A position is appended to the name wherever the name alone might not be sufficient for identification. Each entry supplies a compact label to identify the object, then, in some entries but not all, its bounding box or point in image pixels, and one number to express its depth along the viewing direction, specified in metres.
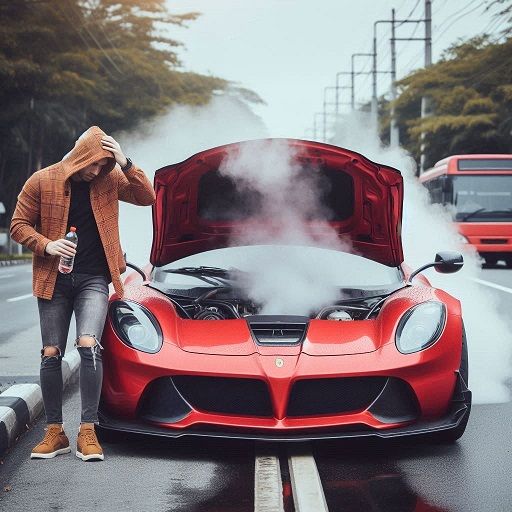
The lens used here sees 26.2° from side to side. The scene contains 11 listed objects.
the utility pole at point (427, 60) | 46.62
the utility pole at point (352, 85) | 82.88
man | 5.18
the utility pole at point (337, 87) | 84.29
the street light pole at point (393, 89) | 51.47
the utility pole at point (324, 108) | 95.47
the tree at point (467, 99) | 42.16
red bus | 25.59
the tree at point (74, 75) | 35.25
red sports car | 5.14
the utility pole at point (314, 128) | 108.22
